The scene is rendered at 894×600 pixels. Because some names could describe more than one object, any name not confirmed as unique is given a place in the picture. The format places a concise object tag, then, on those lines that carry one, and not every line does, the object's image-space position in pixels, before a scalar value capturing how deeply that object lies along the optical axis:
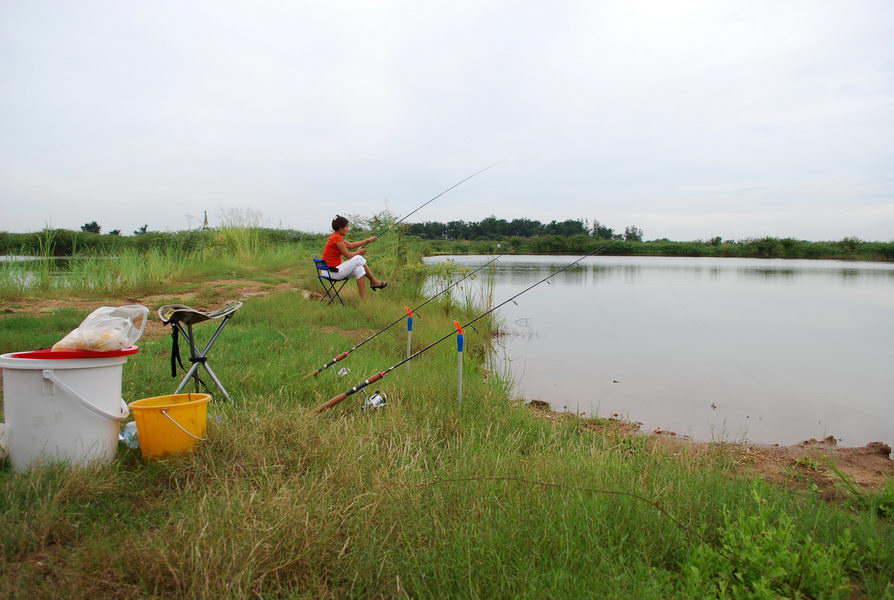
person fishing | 8.42
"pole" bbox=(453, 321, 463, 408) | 3.89
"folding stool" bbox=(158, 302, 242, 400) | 3.43
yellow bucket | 2.77
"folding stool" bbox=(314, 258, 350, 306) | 8.48
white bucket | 2.57
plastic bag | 2.66
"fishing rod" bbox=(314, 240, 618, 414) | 3.48
